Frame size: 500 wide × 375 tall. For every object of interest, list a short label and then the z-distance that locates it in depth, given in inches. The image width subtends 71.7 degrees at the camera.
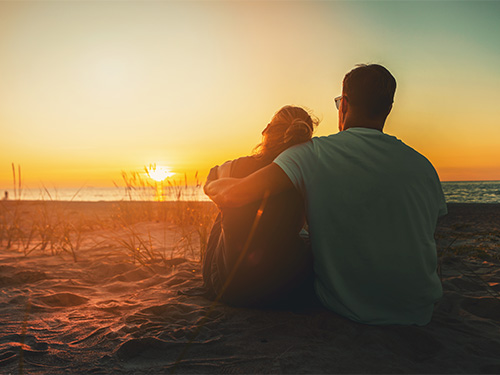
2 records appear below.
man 63.7
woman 71.7
